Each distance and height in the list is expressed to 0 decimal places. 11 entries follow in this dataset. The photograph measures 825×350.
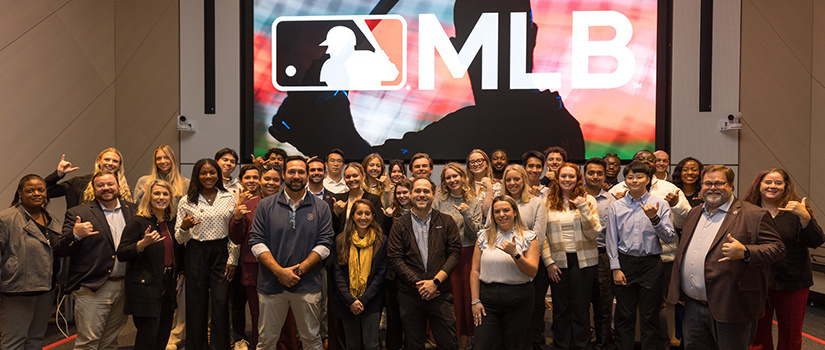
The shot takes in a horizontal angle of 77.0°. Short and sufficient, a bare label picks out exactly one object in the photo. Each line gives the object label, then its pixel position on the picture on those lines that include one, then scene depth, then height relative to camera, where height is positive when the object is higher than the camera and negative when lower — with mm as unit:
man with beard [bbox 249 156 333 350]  3939 -657
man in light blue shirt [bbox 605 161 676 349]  4238 -705
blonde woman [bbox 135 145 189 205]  4789 -31
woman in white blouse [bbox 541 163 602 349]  4328 -742
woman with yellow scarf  4078 -838
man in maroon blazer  3344 -643
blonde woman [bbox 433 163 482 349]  4469 -455
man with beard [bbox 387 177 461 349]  3965 -749
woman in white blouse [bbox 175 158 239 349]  4211 -735
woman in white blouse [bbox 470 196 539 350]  3717 -833
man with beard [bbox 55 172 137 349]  3854 -758
